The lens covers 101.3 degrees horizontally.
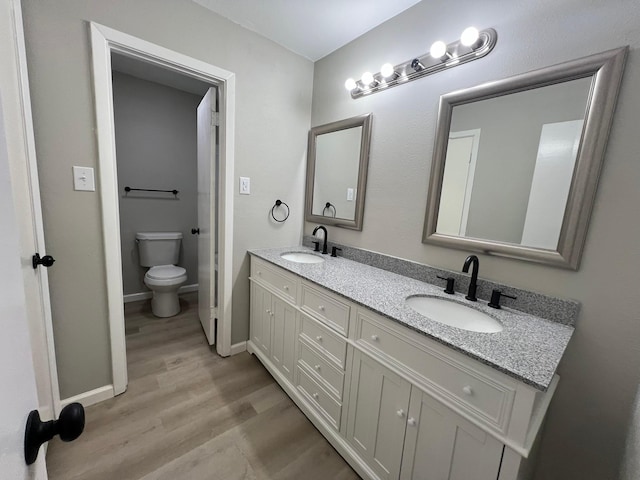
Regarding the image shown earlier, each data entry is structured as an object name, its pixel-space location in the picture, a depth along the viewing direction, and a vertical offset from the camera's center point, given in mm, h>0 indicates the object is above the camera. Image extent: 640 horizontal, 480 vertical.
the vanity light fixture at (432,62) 1188 +773
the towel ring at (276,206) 2051 -34
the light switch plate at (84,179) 1312 +47
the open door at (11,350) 307 -215
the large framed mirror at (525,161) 974 +250
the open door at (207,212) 1849 -113
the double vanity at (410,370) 761 -583
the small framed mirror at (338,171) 1756 +253
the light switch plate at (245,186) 1861 +100
